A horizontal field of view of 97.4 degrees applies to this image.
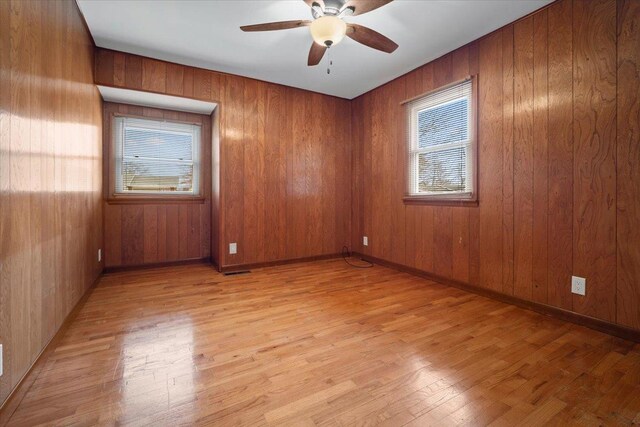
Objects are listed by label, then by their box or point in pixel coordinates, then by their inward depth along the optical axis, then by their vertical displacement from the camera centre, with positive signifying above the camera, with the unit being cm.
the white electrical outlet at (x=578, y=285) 204 -54
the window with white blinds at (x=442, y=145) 284 +74
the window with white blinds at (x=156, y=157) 357 +75
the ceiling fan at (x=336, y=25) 186 +136
